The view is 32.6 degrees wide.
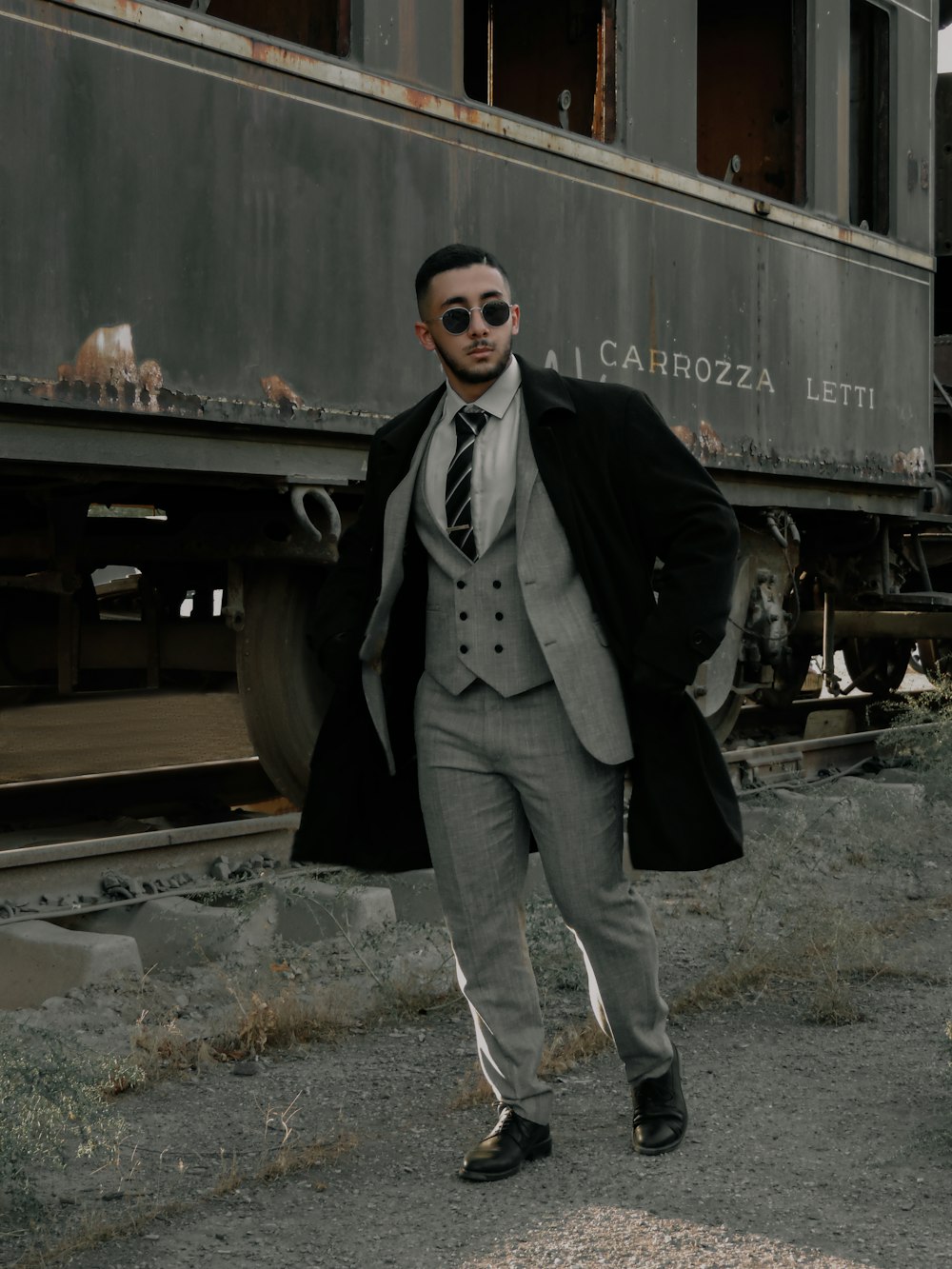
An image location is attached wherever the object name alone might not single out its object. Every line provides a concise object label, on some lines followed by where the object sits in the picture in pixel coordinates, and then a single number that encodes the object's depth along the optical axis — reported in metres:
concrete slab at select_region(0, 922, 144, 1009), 4.43
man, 3.17
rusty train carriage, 4.67
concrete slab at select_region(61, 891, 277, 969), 4.77
